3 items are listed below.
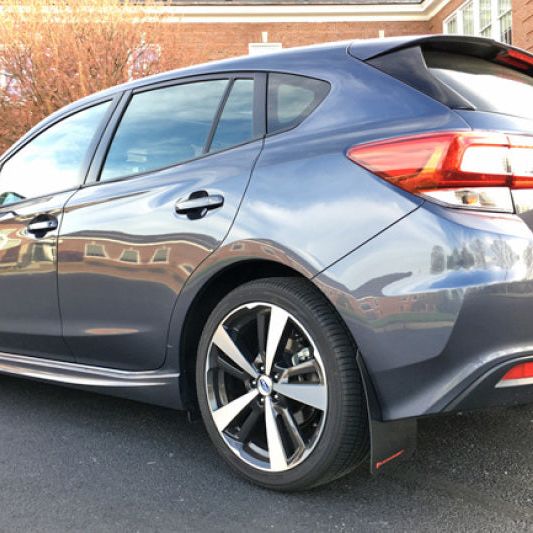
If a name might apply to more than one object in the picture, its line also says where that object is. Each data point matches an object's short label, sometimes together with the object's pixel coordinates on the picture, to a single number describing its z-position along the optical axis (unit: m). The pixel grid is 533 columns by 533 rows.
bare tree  17.14
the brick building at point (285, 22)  24.55
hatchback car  1.93
